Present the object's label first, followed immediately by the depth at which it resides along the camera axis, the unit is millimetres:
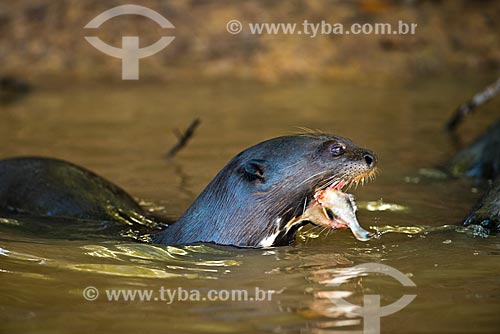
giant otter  6965
